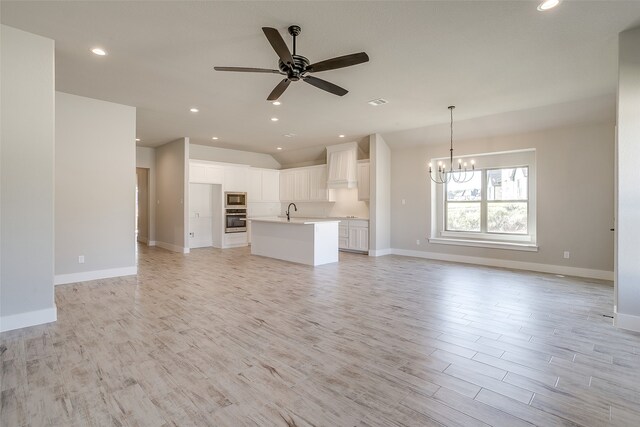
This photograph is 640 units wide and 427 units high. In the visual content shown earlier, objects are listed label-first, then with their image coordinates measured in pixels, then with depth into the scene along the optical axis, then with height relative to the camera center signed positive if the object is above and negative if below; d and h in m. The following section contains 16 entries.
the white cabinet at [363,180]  7.96 +0.75
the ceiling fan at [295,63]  2.66 +1.36
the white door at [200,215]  8.93 -0.17
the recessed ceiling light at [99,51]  3.42 +1.75
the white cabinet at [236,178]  9.13 +0.92
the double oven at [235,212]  9.02 -0.08
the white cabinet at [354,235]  7.86 -0.66
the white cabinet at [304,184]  9.20 +0.77
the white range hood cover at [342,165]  8.19 +1.18
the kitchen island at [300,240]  6.31 -0.67
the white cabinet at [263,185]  9.77 +0.77
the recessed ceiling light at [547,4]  2.57 +1.70
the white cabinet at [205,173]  8.44 +1.01
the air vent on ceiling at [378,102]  5.05 +1.76
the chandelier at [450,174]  6.99 +0.80
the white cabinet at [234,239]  9.02 -0.89
